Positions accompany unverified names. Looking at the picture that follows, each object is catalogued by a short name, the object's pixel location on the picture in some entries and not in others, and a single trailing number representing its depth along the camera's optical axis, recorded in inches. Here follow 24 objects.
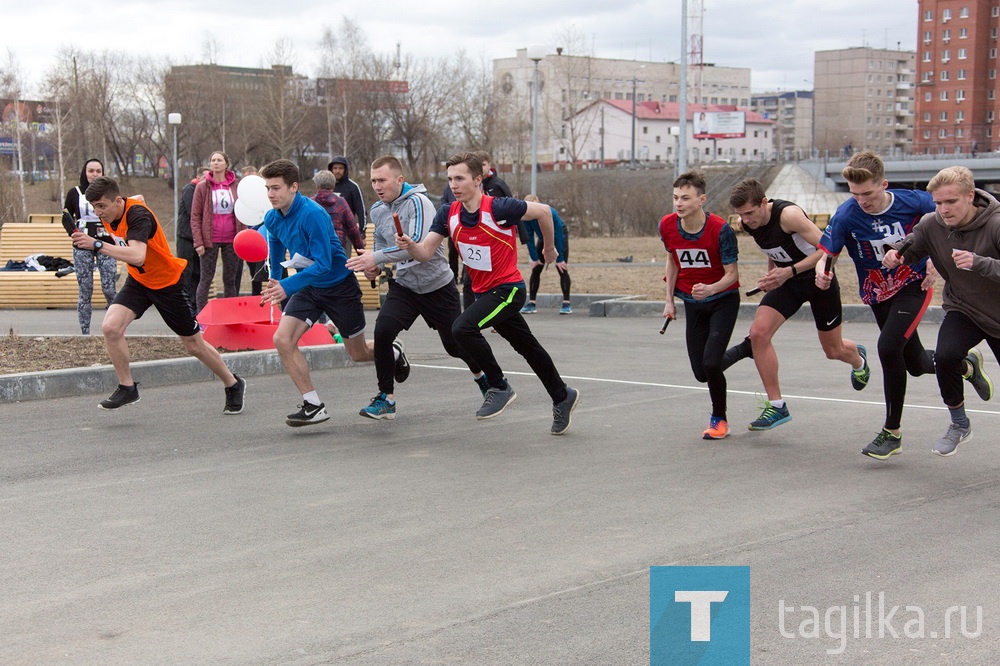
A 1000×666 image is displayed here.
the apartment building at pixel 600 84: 4726.9
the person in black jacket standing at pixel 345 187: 526.0
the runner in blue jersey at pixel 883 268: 280.5
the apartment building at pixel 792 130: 7618.1
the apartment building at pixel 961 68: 4881.9
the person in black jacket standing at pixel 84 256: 487.8
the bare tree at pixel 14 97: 2812.5
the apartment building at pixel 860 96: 6550.2
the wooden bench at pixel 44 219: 990.9
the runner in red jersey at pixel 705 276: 305.1
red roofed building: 5349.4
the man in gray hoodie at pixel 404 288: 336.8
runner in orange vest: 334.3
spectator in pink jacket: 531.2
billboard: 4475.9
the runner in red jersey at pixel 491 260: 311.1
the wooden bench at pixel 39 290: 708.0
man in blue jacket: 324.2
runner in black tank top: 302.5
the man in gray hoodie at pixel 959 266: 252.5
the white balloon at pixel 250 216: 499.5
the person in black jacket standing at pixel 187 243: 560.1
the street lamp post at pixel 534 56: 1219.2
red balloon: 431.2
